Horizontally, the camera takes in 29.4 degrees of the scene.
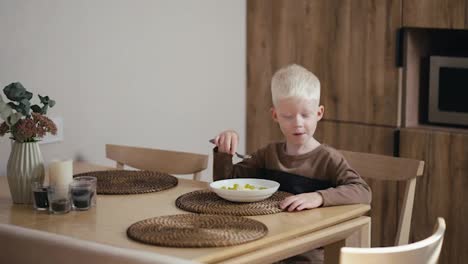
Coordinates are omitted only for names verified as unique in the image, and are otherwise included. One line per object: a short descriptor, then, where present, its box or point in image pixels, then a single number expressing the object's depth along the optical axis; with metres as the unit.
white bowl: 2.38
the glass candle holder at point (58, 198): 2.35
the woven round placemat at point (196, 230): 2.04
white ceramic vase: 2.47
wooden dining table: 2.03
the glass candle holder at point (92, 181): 2.39
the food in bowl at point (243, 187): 2.50
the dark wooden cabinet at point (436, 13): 3.36
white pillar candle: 2.35
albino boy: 2.47
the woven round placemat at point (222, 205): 2.32
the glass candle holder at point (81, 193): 2.37
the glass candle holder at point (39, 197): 2.39
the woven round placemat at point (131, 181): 2.62
